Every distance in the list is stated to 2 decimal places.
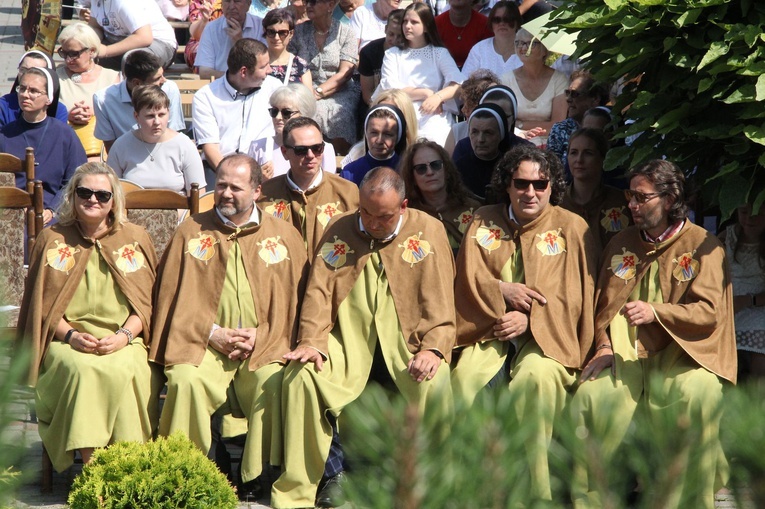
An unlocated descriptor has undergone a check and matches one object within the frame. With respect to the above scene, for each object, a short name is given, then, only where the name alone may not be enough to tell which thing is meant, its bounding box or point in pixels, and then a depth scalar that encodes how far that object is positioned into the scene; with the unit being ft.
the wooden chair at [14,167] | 48.21
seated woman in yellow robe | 37.27
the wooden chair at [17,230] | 42.86
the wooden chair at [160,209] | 44.70
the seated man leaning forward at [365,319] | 37.52
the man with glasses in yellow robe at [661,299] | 36.60
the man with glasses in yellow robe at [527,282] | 38.24
